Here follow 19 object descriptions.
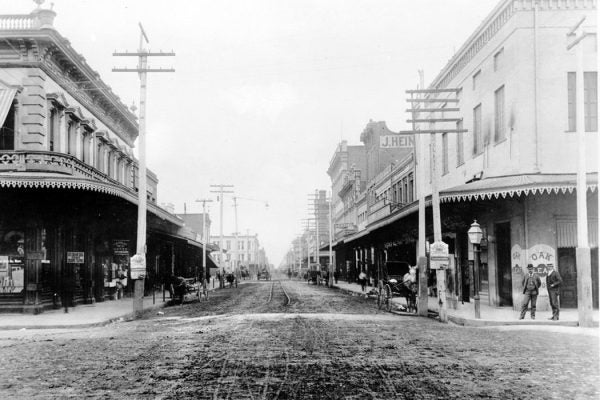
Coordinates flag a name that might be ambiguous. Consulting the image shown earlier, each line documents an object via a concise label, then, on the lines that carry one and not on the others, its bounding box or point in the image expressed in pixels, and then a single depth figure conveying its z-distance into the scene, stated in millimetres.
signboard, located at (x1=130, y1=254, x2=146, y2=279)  22562
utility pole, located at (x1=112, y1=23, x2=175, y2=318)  22562
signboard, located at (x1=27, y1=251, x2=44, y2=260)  22531
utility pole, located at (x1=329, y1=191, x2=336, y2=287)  55738
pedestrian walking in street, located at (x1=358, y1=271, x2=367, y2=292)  40156
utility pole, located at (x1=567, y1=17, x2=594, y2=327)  16859
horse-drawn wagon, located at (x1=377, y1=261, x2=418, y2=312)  22672
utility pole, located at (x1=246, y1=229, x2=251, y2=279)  148250
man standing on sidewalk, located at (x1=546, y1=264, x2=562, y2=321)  18281
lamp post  19297
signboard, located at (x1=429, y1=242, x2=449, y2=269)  20172
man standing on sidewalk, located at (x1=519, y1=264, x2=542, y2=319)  18719
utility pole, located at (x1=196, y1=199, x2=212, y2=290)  35412
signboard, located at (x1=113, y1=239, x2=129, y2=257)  26375
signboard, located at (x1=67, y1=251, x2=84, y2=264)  24447
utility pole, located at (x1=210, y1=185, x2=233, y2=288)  57406
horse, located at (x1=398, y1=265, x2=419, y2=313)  22594
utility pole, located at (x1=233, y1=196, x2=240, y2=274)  78550
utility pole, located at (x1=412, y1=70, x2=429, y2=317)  21719
